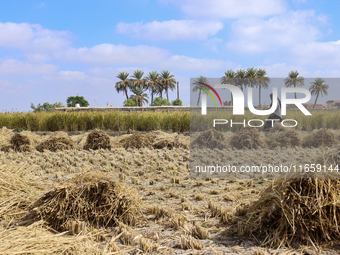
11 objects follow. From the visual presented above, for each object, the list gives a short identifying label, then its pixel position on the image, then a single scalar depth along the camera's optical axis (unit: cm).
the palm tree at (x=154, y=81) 5375
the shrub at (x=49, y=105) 4349
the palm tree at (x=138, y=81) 5394
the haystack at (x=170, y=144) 804
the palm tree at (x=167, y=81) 5381
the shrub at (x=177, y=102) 4971
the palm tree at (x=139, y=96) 5273
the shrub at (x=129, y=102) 4788
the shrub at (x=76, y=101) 5416
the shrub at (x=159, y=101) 4812
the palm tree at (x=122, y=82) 5388
